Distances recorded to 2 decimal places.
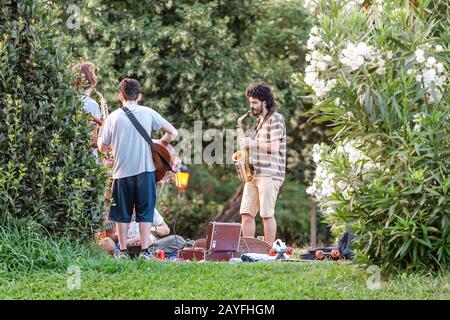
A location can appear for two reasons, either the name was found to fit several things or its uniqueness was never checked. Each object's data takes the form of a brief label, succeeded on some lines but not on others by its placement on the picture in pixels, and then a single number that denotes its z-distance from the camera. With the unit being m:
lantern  29.45
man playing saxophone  18.72
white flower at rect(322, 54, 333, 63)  13.21
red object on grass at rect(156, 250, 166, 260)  17.02
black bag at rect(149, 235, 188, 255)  18.39
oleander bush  12.57
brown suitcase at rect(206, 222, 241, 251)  16.80
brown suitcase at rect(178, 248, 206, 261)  16.70
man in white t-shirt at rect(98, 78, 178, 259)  16.94
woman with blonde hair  17.42
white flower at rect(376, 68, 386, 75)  12.99
